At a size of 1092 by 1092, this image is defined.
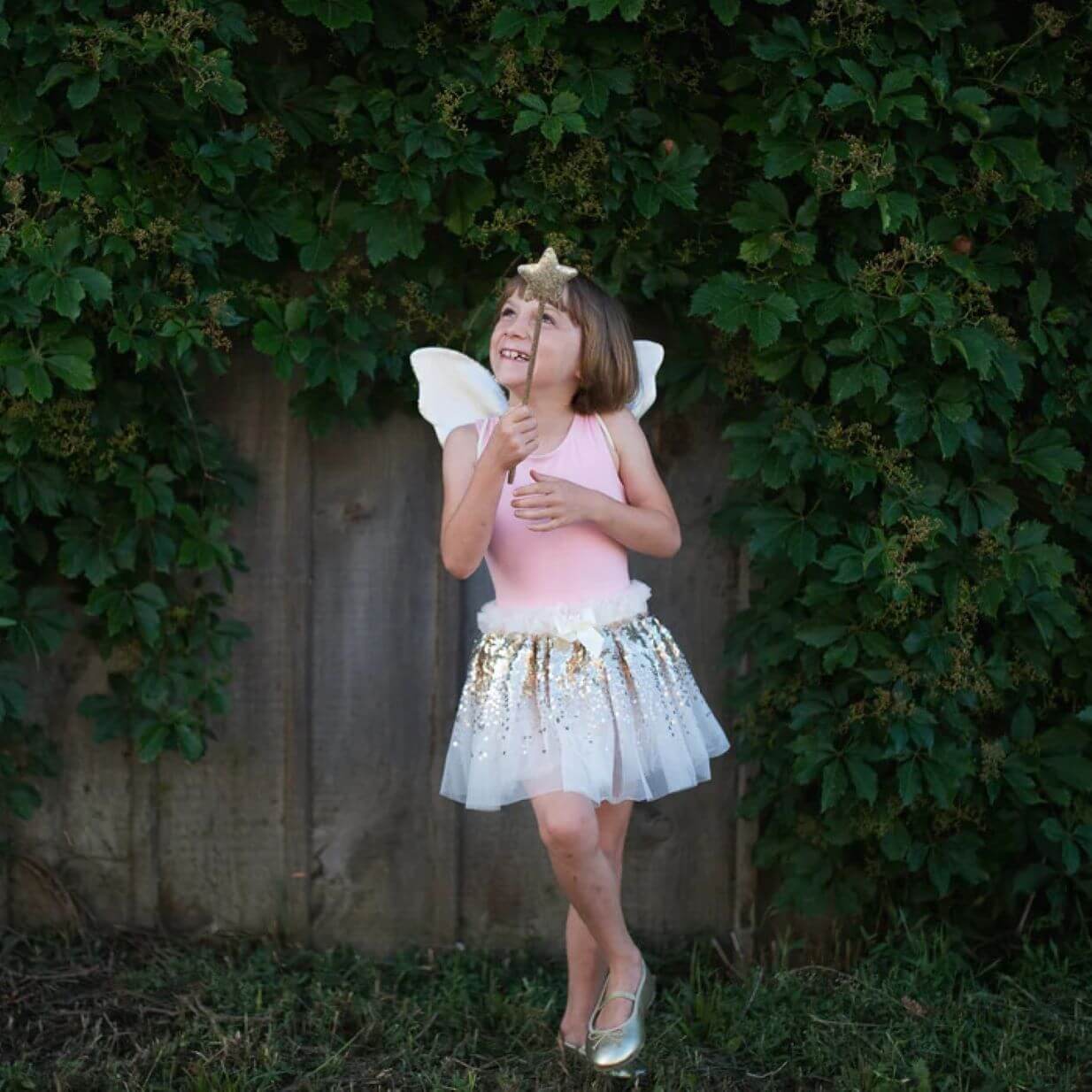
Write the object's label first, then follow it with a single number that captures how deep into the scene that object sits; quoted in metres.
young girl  2.52
